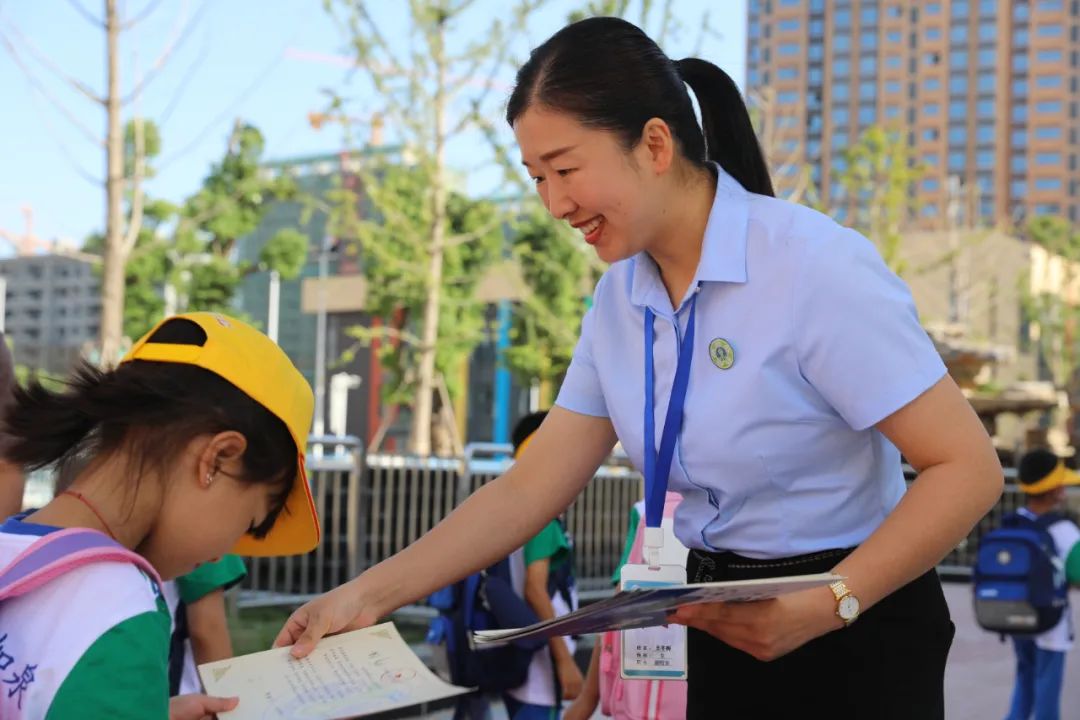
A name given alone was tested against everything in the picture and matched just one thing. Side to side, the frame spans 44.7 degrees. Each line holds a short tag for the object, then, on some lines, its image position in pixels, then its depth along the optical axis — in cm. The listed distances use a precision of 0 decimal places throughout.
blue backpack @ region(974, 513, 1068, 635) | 630
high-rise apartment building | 9356
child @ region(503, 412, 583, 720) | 446
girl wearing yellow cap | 173
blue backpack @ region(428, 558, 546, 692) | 443
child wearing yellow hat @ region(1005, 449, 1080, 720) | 643
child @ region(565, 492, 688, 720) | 317
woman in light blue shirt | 180
